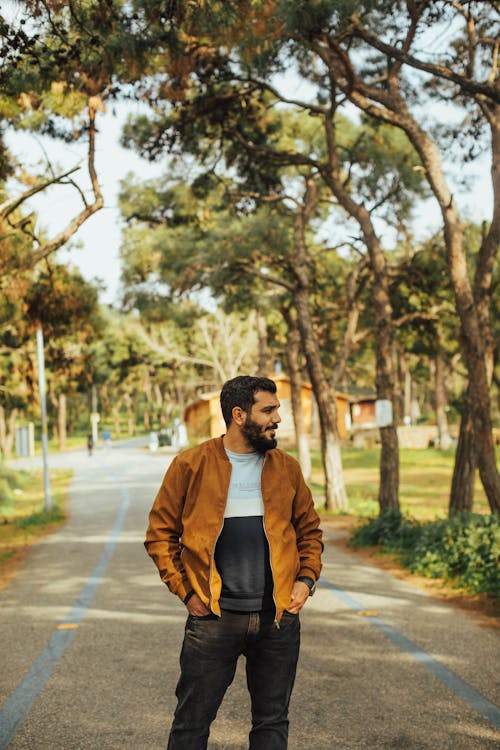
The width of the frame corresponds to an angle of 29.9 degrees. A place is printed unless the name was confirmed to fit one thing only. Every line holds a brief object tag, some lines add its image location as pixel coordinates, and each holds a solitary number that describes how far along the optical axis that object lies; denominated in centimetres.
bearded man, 368
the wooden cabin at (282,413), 5884
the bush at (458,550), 997
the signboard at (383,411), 1642
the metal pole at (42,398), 2088
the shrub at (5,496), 2412
